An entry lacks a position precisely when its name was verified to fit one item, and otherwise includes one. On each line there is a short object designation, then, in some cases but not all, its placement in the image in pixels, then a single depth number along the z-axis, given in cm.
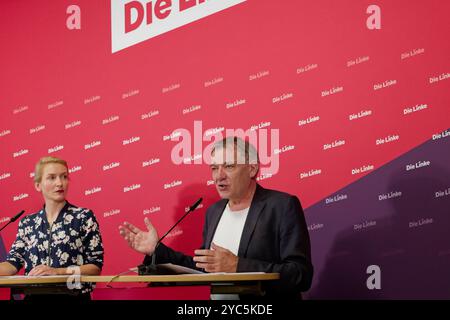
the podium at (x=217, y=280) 296
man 323
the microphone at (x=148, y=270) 314
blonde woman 410
